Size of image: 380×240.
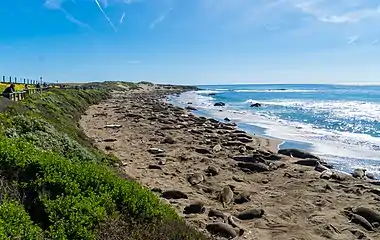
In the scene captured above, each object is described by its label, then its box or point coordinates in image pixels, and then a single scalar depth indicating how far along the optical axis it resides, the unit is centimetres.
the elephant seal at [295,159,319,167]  1652
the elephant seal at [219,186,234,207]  1093
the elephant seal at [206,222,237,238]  838
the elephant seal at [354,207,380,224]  984
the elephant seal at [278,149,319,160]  1842
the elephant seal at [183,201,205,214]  985
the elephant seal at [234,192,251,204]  1104
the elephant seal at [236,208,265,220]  976
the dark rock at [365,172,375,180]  1452
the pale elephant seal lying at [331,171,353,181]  1398
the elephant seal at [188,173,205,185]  1284
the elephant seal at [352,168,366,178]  1451
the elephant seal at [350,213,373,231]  946
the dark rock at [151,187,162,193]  1152
